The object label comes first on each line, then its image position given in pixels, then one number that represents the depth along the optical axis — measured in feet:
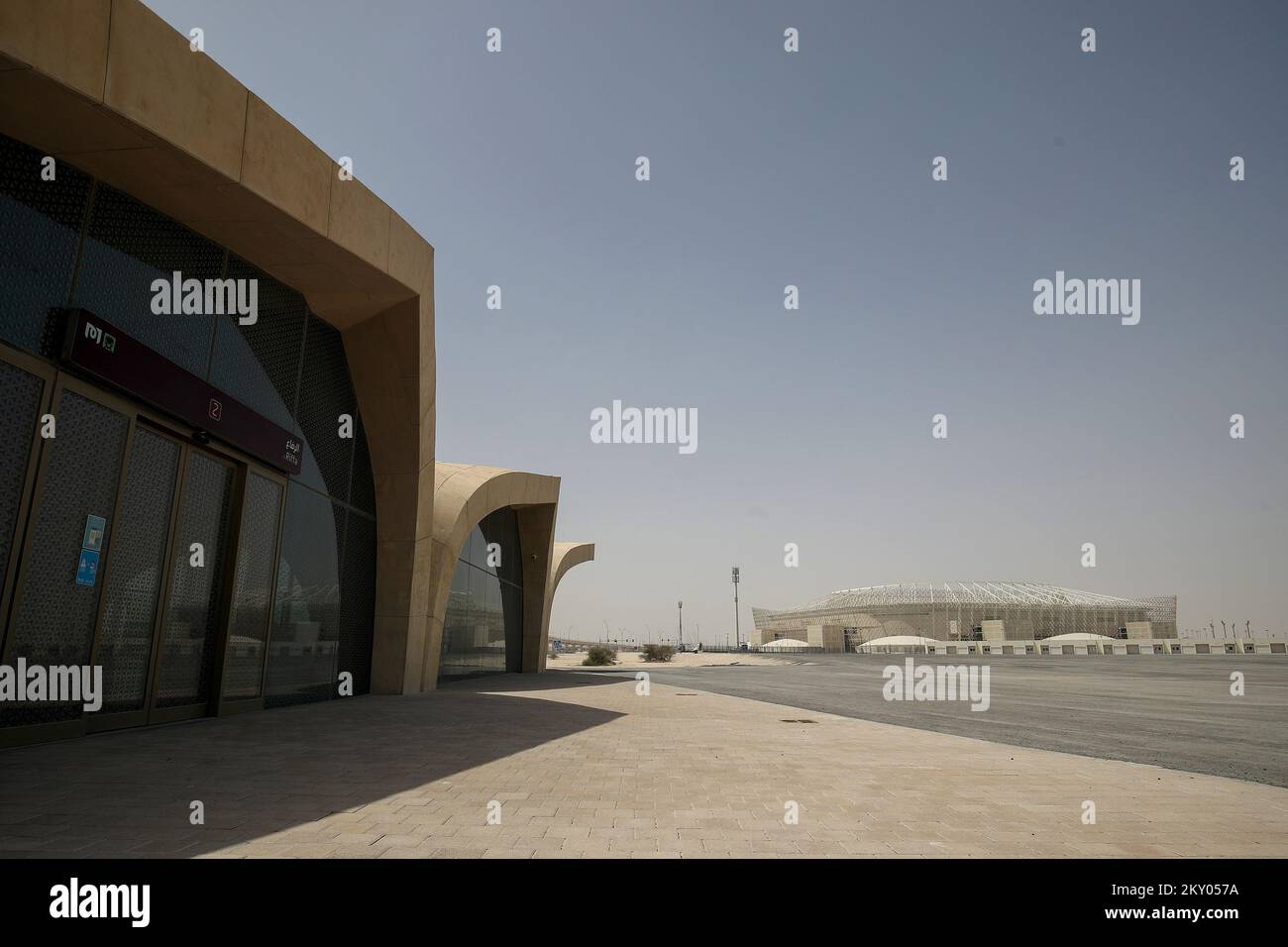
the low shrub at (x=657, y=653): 197.88
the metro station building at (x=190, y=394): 22.59
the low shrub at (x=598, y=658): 144.56
